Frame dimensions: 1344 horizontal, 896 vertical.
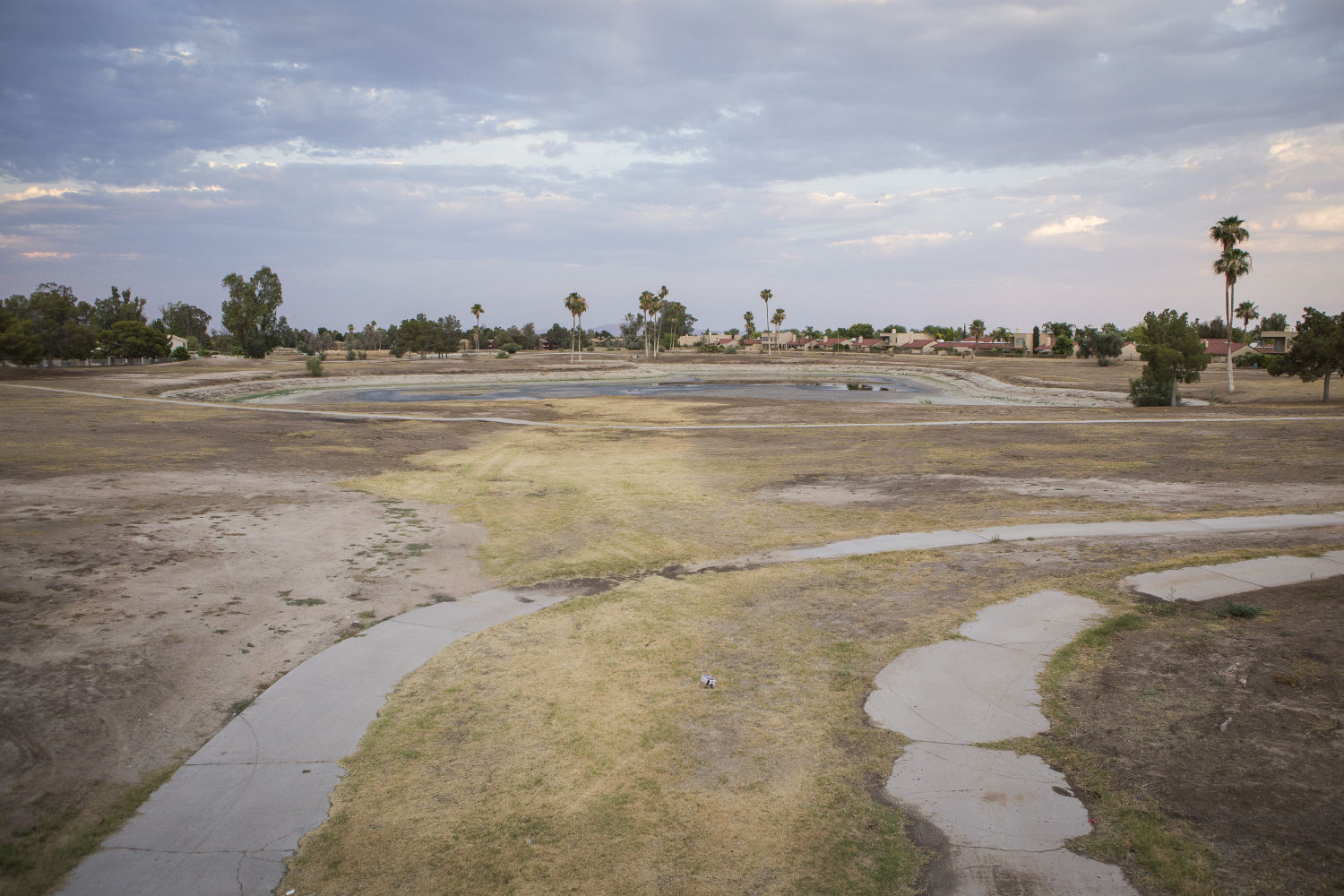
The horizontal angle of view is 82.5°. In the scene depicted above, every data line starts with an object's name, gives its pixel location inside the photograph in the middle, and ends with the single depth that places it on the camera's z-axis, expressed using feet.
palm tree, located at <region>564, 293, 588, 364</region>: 460.38
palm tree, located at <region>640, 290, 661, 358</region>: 501.03
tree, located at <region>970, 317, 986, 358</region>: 607.57
